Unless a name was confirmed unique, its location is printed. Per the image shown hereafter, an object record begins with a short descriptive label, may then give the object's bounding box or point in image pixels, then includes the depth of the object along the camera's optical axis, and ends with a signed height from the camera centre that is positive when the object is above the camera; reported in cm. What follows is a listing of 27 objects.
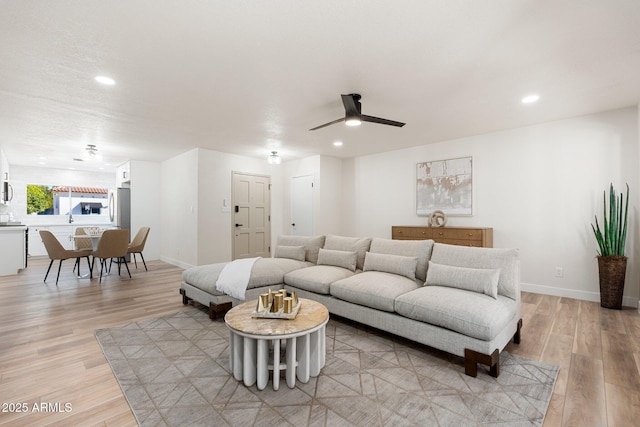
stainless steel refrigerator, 669 +18
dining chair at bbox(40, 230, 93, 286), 479 -52
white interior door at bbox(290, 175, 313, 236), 661 +23
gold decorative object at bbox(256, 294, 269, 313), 224 -66
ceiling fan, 302 +105
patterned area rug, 167 -112
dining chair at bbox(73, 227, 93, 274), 594 -54
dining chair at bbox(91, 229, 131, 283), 487 -48
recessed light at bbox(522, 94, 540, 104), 323 +128
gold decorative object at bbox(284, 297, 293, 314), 213 -65
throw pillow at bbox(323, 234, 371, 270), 372 -38
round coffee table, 191 -88
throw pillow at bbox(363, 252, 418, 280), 312 -53
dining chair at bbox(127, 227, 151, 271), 571 -51
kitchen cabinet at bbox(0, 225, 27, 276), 530 -58
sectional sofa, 217 -68
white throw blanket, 317 -70
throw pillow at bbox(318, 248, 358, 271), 363 -54
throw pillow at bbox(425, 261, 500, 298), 246 -55
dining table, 522 -36
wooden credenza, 446 -31
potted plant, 346 -48
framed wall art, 493 +49
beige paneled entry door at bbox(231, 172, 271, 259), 633 -1
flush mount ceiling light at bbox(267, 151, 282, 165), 560 +105
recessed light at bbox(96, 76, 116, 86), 277 +127
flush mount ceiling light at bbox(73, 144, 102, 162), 561 +128
